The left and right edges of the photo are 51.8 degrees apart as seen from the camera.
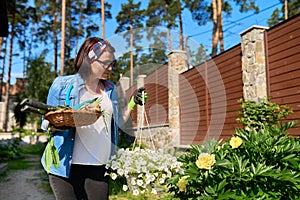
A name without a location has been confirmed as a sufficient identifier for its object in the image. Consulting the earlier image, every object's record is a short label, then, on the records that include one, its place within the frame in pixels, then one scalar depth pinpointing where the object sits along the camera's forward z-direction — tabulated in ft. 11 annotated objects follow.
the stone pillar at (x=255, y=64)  13.32
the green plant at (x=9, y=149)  23.34
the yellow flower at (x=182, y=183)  5.63
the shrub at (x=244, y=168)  4.93
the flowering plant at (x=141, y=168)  4.85
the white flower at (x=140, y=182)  5.00
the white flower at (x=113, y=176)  4.72
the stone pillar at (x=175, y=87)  22.36
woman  4.28
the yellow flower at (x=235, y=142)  5.49
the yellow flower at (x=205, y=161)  5.07
